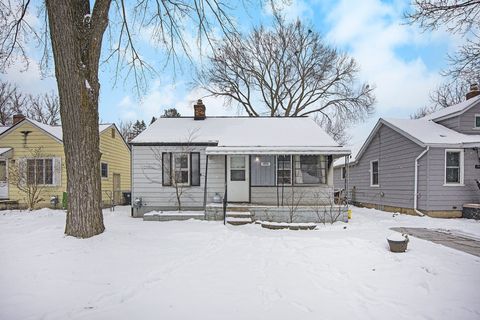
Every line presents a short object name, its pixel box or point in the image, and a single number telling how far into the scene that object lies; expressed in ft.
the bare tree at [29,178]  41.98
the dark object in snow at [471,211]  34.27
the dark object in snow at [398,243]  18.48
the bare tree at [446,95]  86.96
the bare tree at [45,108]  108.37
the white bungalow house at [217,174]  36.60
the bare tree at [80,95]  18.98
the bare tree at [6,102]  96.69
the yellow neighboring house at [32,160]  44.27
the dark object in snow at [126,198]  56.80
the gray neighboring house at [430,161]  35.96
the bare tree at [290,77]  74.54
